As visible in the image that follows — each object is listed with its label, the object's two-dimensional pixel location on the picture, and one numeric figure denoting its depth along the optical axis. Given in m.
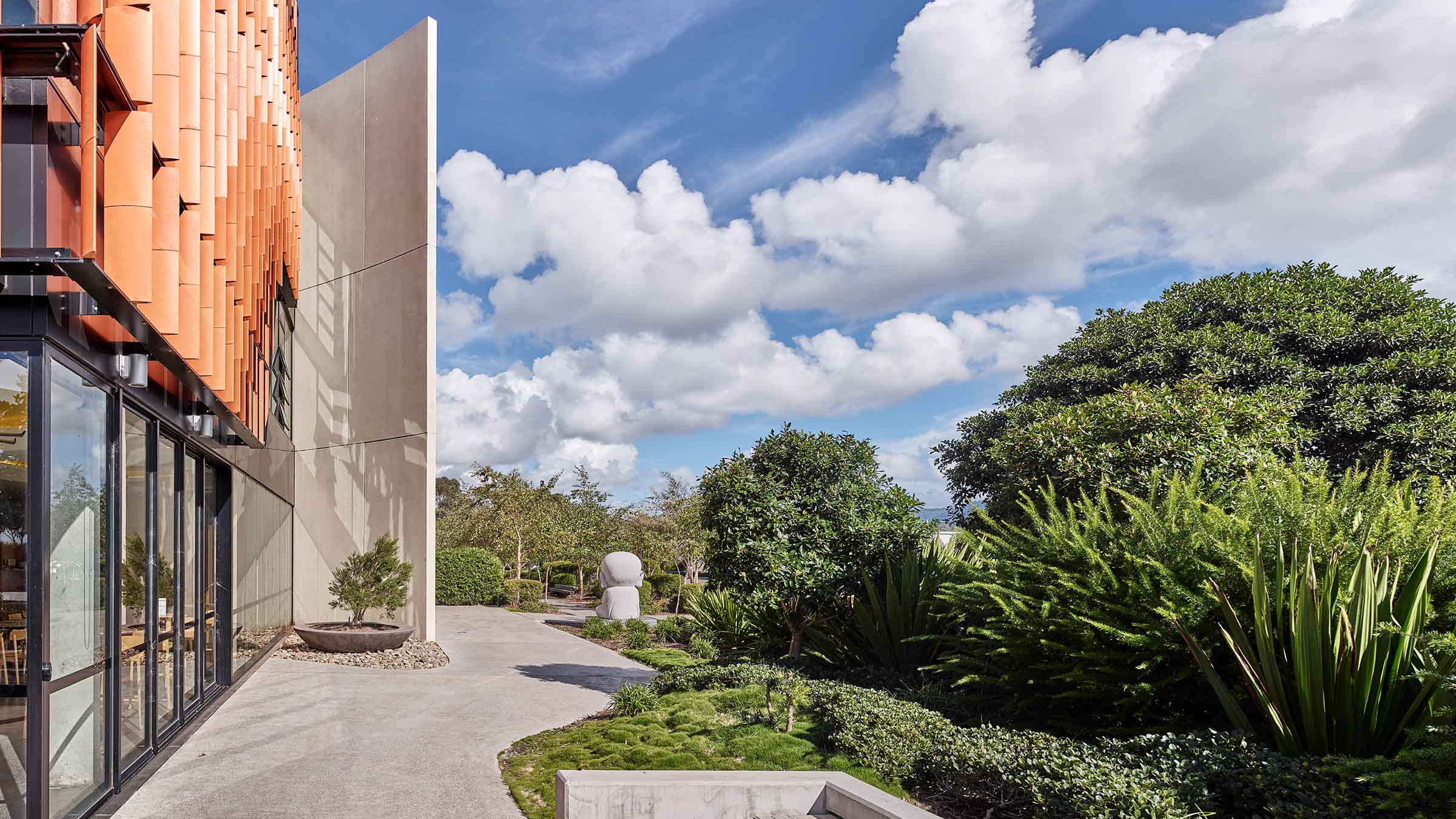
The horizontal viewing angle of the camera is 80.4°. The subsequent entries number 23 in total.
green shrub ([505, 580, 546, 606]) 25.25
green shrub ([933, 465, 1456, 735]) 5.16
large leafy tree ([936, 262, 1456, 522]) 14.45
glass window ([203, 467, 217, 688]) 8.73
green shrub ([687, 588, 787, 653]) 10.18
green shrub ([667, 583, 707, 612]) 24.64
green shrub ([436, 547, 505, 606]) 25.17
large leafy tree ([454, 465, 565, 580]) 28.09
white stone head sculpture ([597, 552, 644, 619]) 20.28
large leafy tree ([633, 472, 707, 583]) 27.59
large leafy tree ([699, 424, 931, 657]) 9.11
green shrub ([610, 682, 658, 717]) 8.26
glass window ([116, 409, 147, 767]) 5.87
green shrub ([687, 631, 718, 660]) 14.04
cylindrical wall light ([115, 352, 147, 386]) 5.53
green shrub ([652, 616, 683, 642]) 17.38
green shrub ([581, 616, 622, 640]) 17.69
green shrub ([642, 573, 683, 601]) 27.84
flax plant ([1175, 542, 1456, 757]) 4.30
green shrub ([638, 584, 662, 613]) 25.66
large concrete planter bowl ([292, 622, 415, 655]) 13.41
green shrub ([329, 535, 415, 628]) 13.84
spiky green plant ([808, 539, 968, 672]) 8.29
